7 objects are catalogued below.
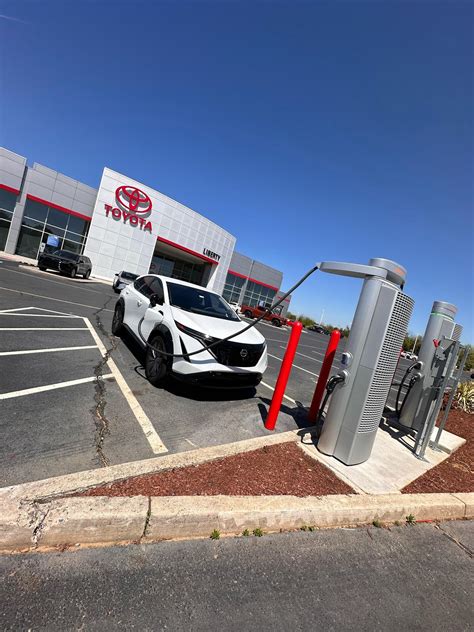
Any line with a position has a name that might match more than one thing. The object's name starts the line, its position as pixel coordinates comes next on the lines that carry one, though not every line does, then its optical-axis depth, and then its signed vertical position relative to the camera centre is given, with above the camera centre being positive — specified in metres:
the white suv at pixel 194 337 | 4.75 -0.72
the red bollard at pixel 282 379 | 4.47 -0.90
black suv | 20.52 -0.68
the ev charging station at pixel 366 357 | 3.86 -0.26
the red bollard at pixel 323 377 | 5.22 -0.85
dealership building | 25.45 +3.47
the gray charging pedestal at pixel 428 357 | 5.75 -0.12
